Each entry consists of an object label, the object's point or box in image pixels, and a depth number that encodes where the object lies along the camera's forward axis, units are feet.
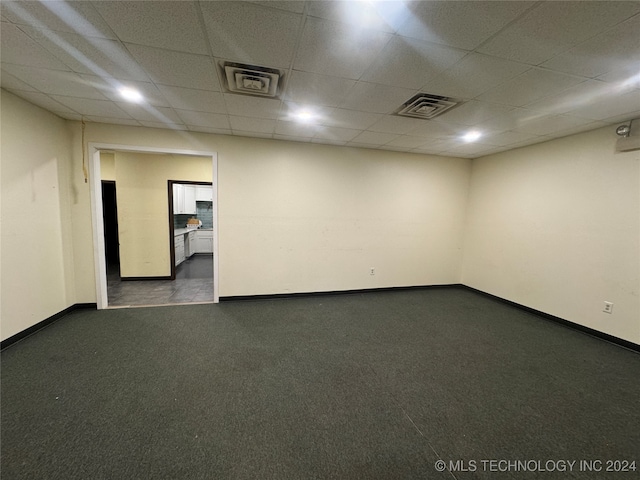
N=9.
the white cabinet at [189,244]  21.90
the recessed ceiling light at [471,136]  10.35
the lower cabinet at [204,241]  24.53
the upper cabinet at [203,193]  24.05
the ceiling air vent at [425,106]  7.48
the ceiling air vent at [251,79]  6.26
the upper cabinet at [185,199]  19.79
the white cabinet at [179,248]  18.71
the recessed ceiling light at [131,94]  7.42
